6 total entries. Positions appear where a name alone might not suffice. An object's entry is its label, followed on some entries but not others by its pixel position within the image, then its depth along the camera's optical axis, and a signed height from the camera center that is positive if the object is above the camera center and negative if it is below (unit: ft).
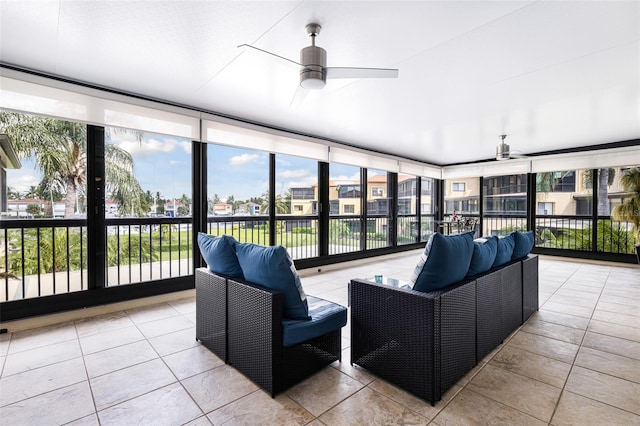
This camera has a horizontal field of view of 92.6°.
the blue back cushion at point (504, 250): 8.01 -1.11
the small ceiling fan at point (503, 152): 16.10 +3.01
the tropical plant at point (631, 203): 16.98 +0.32
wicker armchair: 5.81 -2.76
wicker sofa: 5.59 -2.46
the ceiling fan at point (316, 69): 6.76 +3.14
